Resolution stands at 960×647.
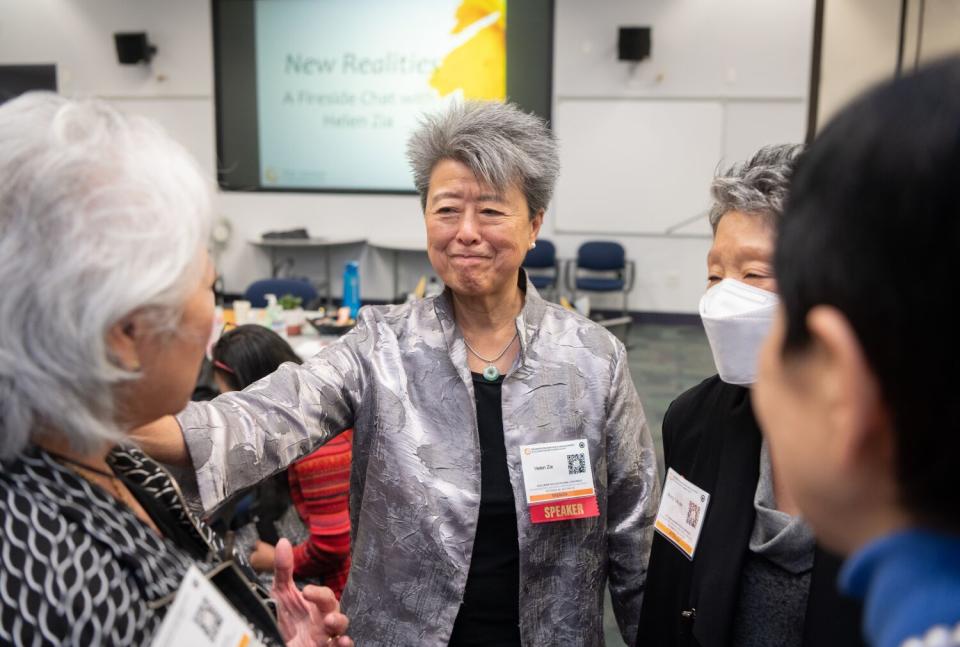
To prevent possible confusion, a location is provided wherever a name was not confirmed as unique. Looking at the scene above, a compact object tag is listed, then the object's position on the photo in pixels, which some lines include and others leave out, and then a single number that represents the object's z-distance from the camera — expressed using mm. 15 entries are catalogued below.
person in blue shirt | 464
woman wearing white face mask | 1255
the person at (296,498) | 2311
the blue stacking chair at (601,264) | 8844
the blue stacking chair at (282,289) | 5777
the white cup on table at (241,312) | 4805
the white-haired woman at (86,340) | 768
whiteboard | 8867
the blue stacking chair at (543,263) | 8992
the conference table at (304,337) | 4078
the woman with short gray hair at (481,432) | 1549
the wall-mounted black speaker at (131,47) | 9195
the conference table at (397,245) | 9000
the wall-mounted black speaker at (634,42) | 8609
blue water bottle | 4918
